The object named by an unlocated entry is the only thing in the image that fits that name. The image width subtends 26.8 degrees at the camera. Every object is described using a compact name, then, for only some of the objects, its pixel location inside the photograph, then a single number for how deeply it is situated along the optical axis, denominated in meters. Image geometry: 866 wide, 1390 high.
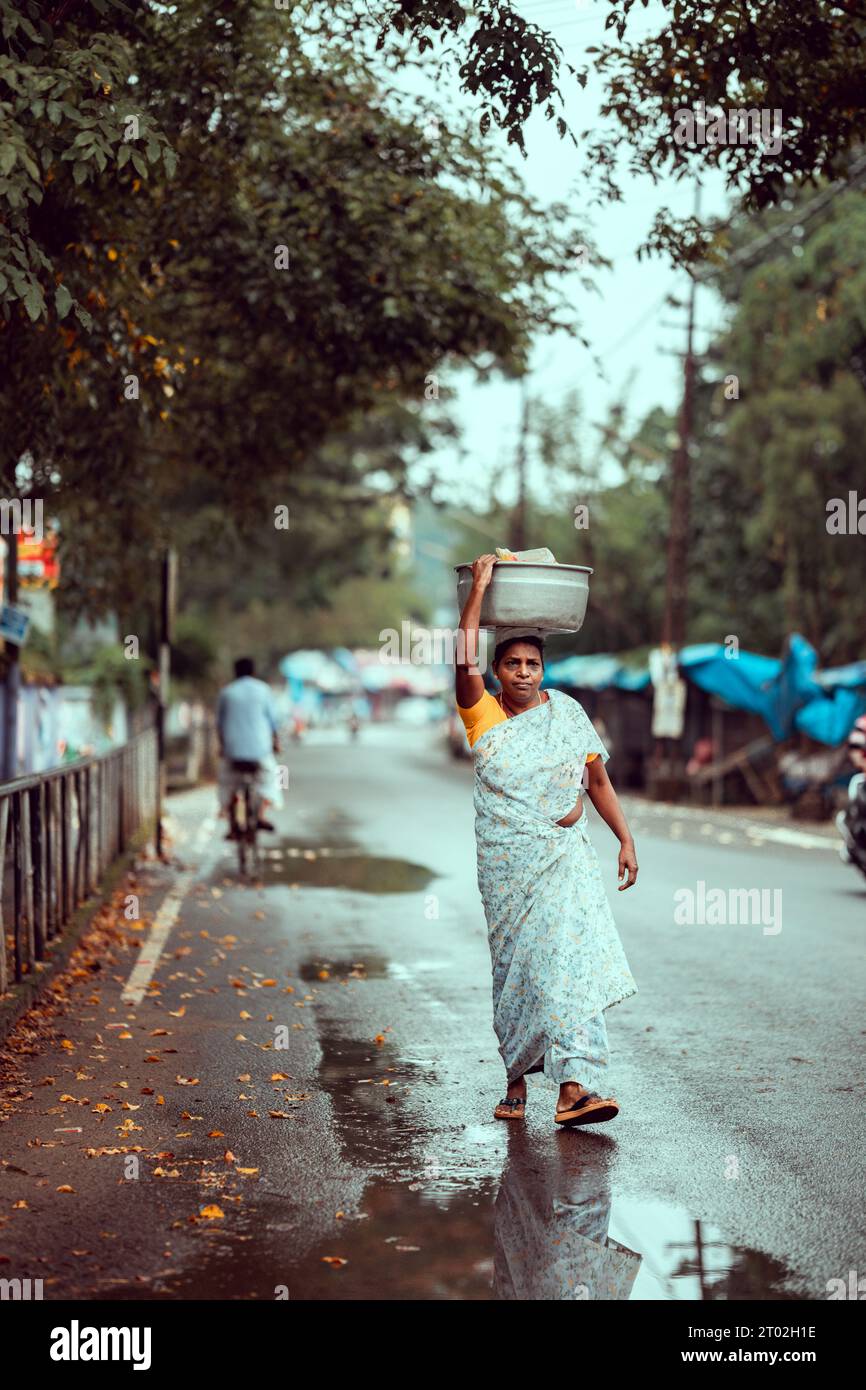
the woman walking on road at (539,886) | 6.82
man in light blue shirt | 16.56
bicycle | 16.67
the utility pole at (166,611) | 17.62
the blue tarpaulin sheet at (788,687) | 27.38
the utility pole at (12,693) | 17.17
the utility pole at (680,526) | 32.09
